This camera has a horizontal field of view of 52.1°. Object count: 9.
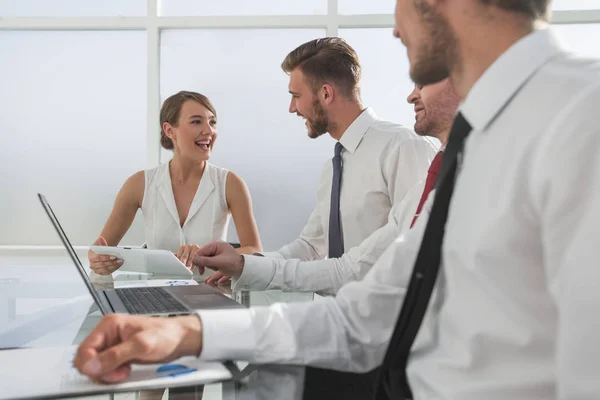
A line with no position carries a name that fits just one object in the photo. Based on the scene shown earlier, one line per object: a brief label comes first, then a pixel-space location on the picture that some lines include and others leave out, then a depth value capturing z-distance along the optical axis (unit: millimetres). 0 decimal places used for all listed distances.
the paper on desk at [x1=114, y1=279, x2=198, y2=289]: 2059
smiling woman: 3336
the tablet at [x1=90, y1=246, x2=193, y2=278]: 2207
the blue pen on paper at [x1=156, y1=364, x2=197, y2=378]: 943
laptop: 1502
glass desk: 975
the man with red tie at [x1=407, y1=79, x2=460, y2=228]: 2094
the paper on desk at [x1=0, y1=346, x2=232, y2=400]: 889
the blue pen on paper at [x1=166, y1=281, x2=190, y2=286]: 2068
